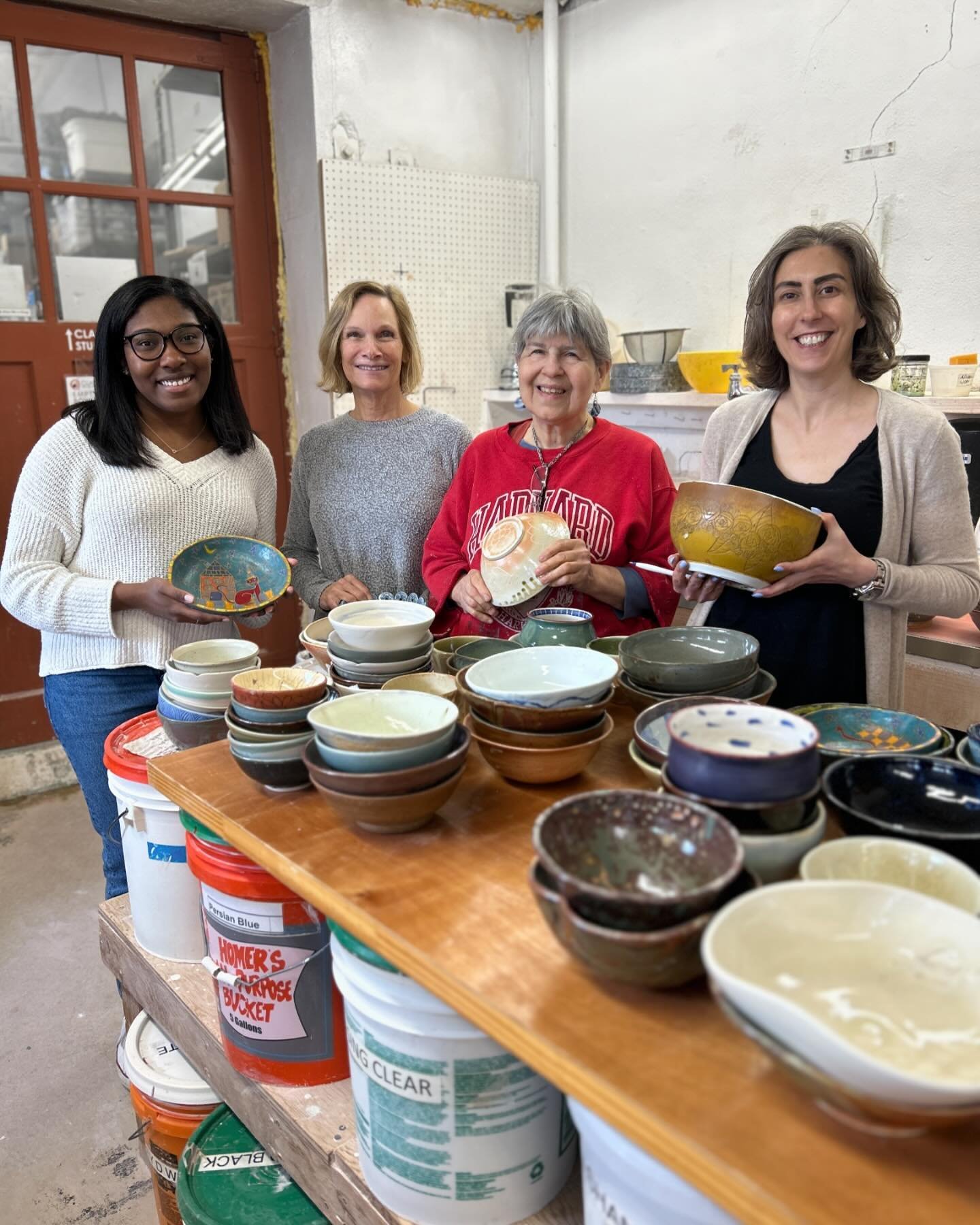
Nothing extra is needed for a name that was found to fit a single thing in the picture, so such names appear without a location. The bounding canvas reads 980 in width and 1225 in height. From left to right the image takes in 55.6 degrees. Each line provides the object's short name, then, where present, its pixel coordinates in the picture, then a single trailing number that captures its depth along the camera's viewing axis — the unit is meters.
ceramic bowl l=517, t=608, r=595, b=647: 1.52
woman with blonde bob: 2.36
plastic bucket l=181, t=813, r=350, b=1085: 1.31
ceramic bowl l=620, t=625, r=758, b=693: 1.32
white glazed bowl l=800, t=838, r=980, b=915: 0.90
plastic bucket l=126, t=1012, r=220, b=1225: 1.66
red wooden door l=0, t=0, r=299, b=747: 3.49
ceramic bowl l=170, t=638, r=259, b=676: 1.55
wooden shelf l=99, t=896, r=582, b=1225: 1.18
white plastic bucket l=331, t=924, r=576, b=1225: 1.03
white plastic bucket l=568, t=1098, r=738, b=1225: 0.80
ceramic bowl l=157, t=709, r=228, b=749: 1.56
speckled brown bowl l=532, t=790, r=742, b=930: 0.87
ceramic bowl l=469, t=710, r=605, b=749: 1.17
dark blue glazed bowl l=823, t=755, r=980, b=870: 1.04
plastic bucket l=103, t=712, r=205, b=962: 1.61
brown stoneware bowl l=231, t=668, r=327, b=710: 1.27
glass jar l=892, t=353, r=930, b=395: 2.83
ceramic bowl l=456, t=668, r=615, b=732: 1.16
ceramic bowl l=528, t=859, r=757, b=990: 0.78
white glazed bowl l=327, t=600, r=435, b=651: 1.47
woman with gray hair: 1.99
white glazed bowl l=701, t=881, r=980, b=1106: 0.72
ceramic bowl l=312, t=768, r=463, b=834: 1.08
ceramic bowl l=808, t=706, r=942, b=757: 1.24
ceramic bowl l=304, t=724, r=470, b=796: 1.07
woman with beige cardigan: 1.76
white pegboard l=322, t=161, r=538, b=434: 3.86
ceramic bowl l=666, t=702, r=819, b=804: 0.91
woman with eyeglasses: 2.03
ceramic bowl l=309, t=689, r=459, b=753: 1.16
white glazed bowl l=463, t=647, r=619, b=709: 1.30
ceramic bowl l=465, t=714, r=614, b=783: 1.18
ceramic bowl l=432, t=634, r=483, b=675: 1.56
